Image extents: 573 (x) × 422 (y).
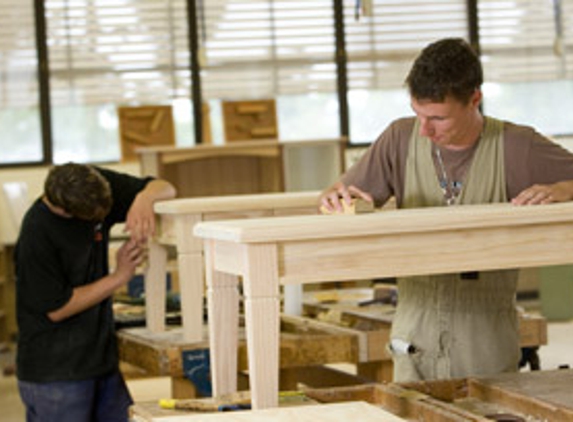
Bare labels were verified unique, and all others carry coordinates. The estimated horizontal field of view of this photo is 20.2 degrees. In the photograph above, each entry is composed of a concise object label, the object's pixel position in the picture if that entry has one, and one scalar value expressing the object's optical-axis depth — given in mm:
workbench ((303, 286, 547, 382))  5251
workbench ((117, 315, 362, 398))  5068
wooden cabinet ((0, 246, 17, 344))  13040
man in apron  3760
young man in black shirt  5468
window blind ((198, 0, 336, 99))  14672
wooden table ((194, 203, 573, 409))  3187
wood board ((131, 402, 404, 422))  2886
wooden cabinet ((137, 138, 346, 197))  11648
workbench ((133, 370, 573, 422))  3229
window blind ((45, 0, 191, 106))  14275
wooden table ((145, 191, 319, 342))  5070
